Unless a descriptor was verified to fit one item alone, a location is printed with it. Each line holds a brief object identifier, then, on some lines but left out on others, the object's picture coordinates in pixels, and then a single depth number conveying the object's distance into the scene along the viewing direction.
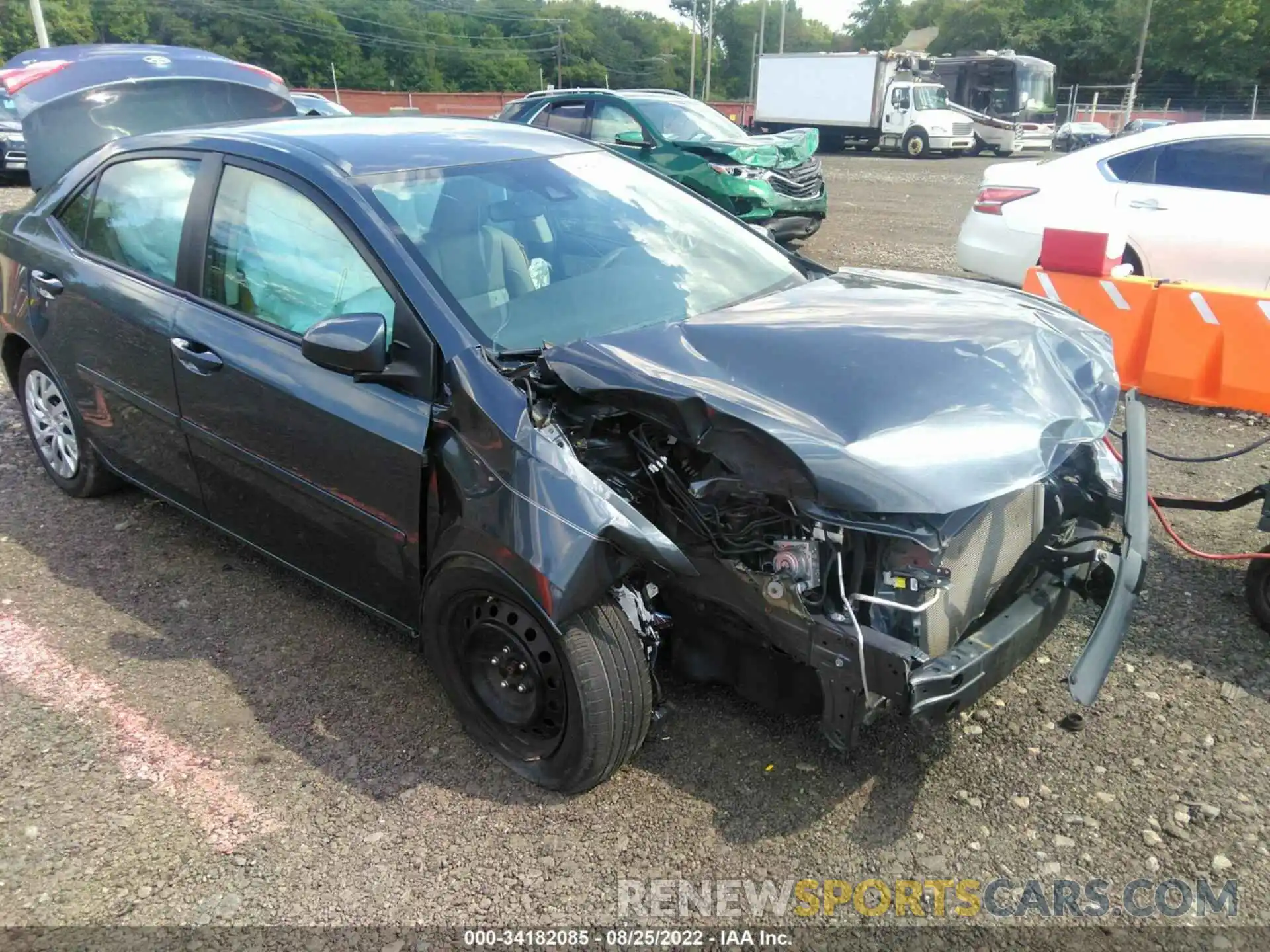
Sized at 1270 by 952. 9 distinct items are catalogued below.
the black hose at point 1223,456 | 3.45
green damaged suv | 9.58
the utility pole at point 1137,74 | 42.28
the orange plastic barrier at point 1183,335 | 5.28
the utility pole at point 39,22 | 21.81
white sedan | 6.27
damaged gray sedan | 2.32
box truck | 27.81
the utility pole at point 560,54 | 78.19
